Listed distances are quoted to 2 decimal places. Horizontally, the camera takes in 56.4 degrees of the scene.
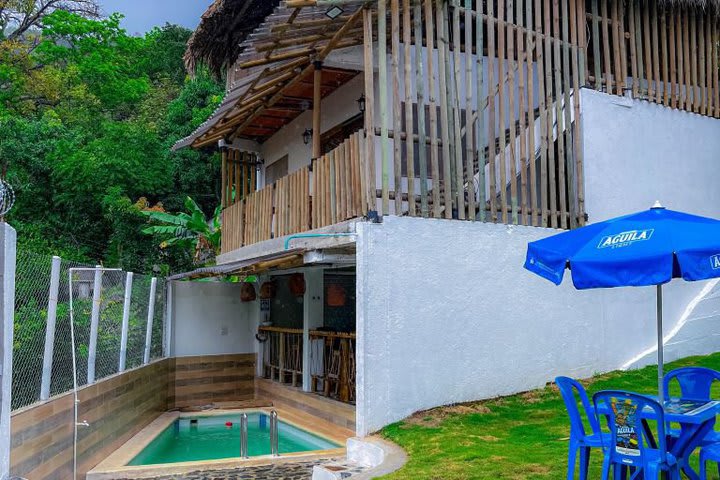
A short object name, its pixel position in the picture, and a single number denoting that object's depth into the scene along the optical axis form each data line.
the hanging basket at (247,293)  15.38
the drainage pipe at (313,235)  8.71
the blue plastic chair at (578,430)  5.19
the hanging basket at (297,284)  12.84
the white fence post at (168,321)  14.55
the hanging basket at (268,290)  14.98
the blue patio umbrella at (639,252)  4.91
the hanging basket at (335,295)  13.09
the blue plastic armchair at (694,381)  5.99
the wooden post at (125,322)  10.75
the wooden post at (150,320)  12.62
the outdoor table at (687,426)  4.93
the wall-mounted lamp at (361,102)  11.88
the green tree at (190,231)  20.77
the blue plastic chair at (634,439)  4.75
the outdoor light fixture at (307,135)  14.11
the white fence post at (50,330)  7.12
